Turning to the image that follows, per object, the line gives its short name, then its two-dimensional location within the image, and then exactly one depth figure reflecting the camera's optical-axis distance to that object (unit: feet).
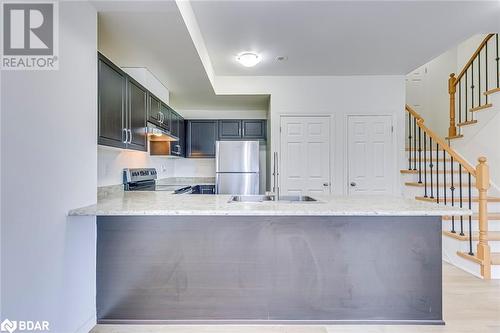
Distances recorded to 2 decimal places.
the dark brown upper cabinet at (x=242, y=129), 17.21
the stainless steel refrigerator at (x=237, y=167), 15.57
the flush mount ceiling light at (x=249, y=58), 11.32
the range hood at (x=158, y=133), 10.26
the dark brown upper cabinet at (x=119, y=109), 7.04
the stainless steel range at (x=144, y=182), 10.56
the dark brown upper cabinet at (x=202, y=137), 17.28
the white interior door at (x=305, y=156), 14.58
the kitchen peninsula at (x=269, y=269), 6.68
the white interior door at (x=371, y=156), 14.42
